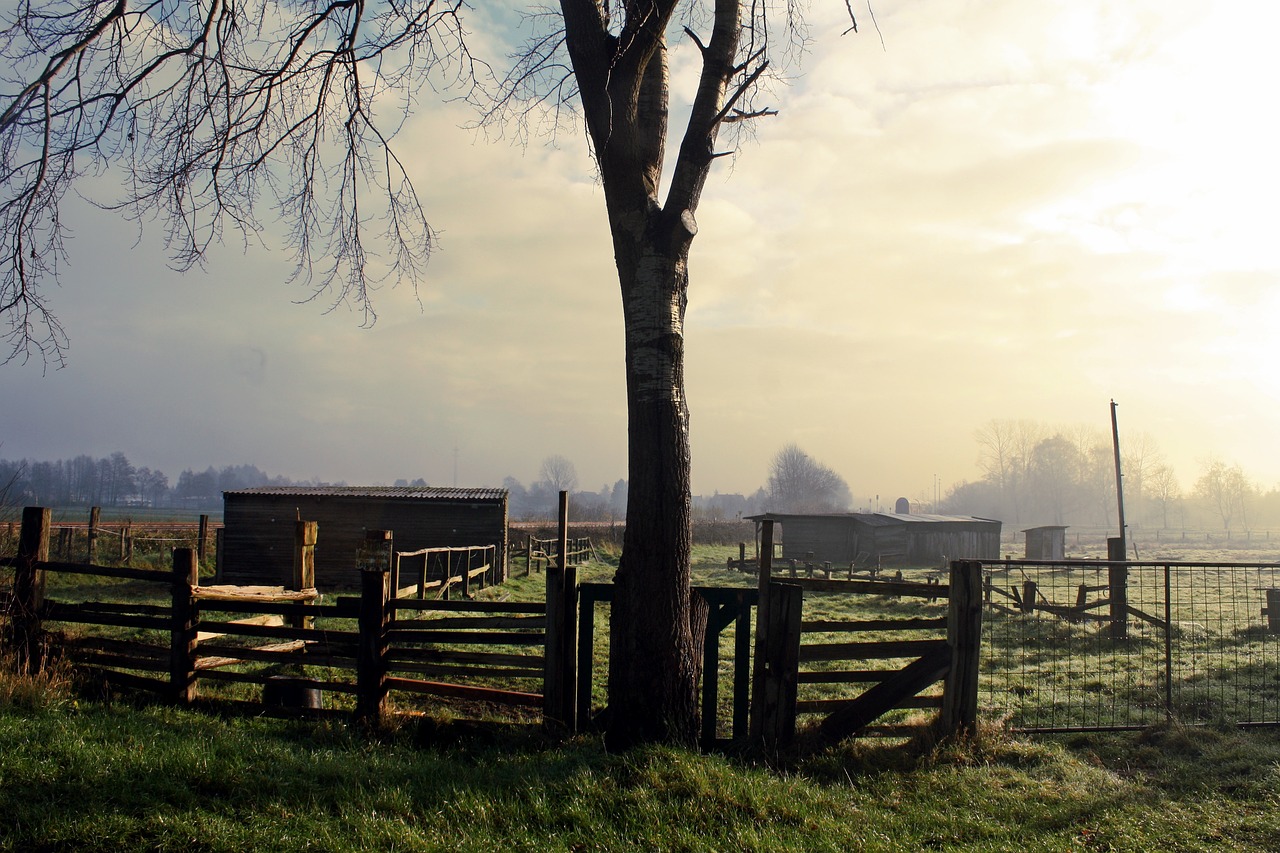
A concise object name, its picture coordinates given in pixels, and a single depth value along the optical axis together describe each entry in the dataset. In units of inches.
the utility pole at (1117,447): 1304.4
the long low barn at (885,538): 1658.5
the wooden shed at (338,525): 1047.0
